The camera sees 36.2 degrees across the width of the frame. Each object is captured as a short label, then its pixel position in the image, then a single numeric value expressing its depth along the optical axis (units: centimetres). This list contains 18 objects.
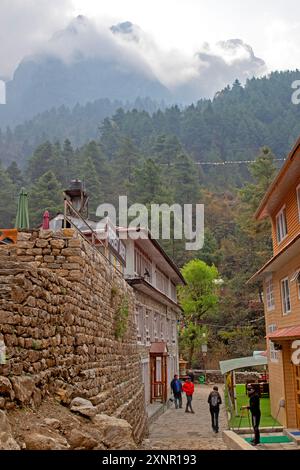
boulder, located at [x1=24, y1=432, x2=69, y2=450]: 449
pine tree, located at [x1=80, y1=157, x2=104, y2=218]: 6100
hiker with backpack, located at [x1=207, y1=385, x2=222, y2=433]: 1588
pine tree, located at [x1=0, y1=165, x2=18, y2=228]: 5194
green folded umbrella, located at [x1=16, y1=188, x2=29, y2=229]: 1030
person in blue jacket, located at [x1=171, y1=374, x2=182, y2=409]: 2261
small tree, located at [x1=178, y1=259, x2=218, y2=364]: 4319
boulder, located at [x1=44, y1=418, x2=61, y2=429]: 526
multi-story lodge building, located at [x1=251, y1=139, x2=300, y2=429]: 1449
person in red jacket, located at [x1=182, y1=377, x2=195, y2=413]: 2025
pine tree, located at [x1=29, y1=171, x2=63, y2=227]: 4866
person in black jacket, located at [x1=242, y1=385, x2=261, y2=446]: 1287
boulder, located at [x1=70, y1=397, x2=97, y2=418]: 662
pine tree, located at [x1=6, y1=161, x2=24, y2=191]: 6781
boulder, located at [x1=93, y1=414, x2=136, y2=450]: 607
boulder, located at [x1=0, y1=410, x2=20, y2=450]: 400
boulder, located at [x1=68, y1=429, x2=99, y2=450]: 528
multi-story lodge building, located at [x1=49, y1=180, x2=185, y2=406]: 1431
